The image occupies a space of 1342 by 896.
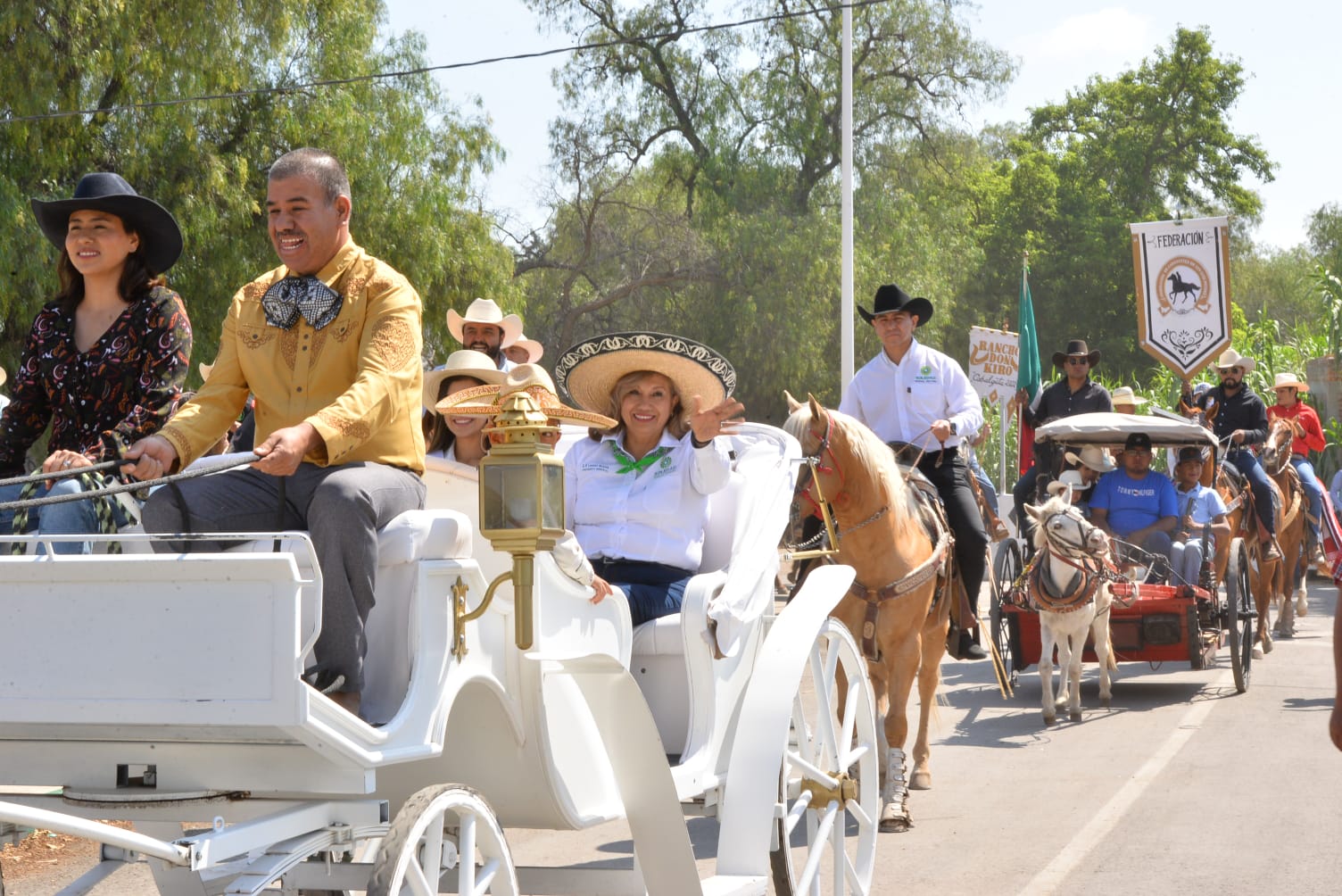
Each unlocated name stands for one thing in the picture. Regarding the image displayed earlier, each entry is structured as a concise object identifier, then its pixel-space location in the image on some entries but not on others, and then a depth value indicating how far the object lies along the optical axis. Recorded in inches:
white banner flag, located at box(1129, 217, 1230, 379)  1374.3
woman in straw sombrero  420.5
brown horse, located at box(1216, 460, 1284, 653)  1137.4
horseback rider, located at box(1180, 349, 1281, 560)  1179.3
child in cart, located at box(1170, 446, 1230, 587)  959.0
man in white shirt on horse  711.1
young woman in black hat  364.2
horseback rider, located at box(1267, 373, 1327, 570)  1336.1
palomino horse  602.5
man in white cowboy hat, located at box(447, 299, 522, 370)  761.6
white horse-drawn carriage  251.6
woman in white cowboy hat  539.8
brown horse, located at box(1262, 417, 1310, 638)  1258.0
